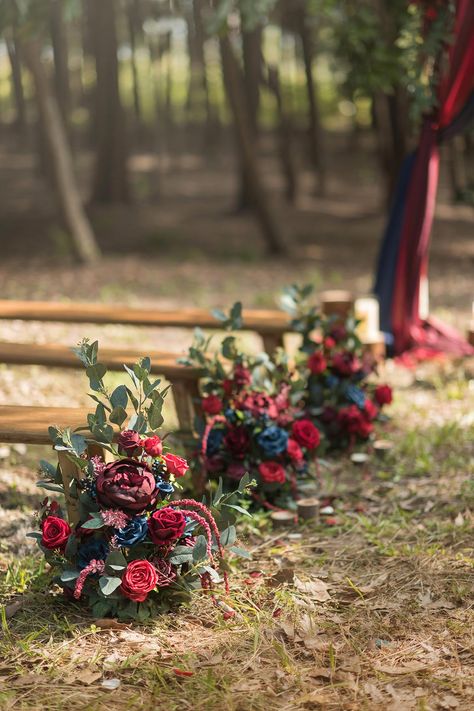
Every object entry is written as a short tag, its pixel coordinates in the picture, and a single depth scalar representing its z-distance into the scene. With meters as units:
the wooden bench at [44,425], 2.97
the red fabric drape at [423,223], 6.02
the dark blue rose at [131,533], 2.79
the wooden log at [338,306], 5.35
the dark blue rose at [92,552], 2.87
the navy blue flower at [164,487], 2.89
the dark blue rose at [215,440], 3.86
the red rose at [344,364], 4.64
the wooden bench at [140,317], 4.73
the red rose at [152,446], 2.90
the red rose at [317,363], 4.54
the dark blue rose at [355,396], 4.57
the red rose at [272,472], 3.68
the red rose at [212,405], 3.83
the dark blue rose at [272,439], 3.78
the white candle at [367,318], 5.69
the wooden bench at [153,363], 3.97
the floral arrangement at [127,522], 2.78
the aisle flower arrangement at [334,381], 4.57
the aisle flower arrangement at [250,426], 3.79
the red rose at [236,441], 3.77
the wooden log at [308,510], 3.75
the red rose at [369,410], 4.59
